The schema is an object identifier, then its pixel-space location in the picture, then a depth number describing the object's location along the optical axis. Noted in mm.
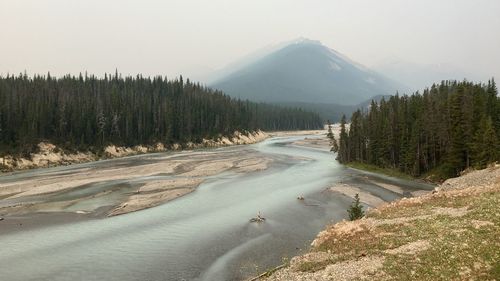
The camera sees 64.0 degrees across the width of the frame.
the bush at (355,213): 39406
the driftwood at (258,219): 45688
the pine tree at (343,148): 111888
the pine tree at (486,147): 67062
